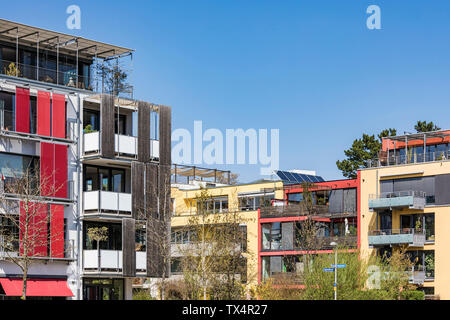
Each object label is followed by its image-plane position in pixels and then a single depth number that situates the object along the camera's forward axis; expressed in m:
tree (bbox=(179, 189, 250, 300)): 57.50
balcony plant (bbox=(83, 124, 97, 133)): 47.55
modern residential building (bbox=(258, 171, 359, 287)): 80.41
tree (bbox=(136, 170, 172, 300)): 48.97
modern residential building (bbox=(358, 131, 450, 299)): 72.19
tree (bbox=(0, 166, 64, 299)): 41.41
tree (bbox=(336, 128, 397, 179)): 103.81
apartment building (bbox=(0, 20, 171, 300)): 43.58
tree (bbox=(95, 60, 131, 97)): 50.22
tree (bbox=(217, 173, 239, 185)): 112.12
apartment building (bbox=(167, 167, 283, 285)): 87.44
